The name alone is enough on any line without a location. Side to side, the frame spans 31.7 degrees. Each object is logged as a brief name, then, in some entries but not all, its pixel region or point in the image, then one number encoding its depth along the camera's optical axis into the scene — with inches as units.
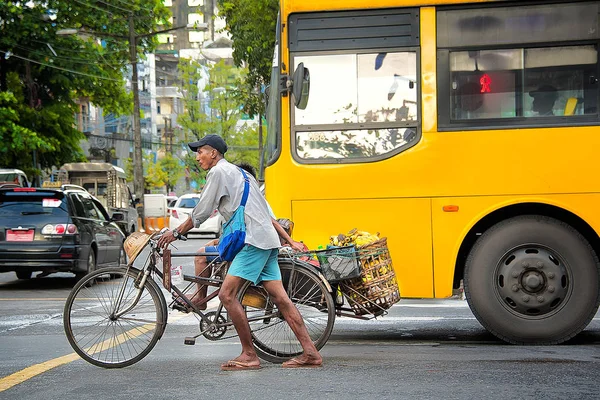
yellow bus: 345.4
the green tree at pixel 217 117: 3093.0
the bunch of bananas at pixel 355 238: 319.3
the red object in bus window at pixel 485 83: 353.1
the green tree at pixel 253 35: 1073.0
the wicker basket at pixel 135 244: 298.4
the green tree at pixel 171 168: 3412.9
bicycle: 300.0
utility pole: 1508.4
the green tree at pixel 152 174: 3314.5
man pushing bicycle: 290.0
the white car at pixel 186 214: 1507.1
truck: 1652.3
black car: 658.2
